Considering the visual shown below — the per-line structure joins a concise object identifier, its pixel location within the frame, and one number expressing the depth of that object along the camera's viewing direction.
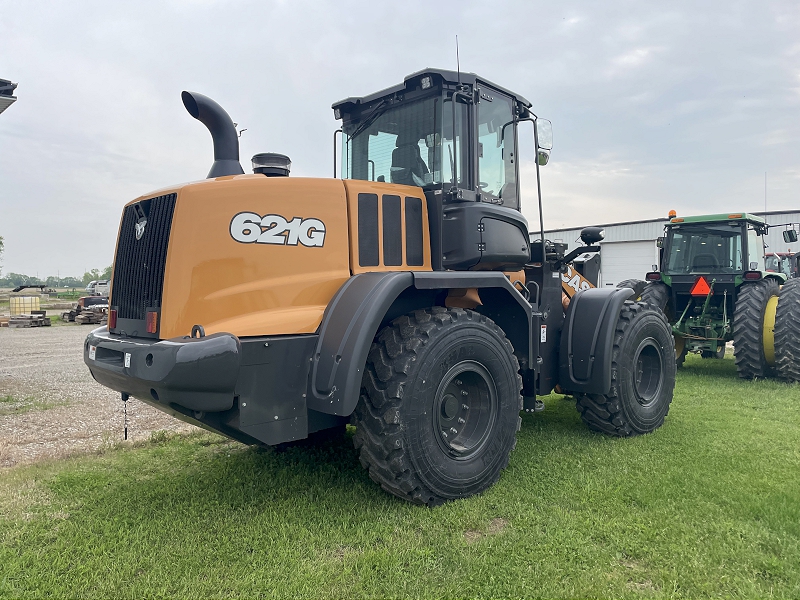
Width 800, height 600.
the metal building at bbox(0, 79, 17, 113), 9.05
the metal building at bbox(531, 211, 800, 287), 25.16
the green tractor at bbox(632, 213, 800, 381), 7.79
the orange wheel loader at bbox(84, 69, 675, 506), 3.15
